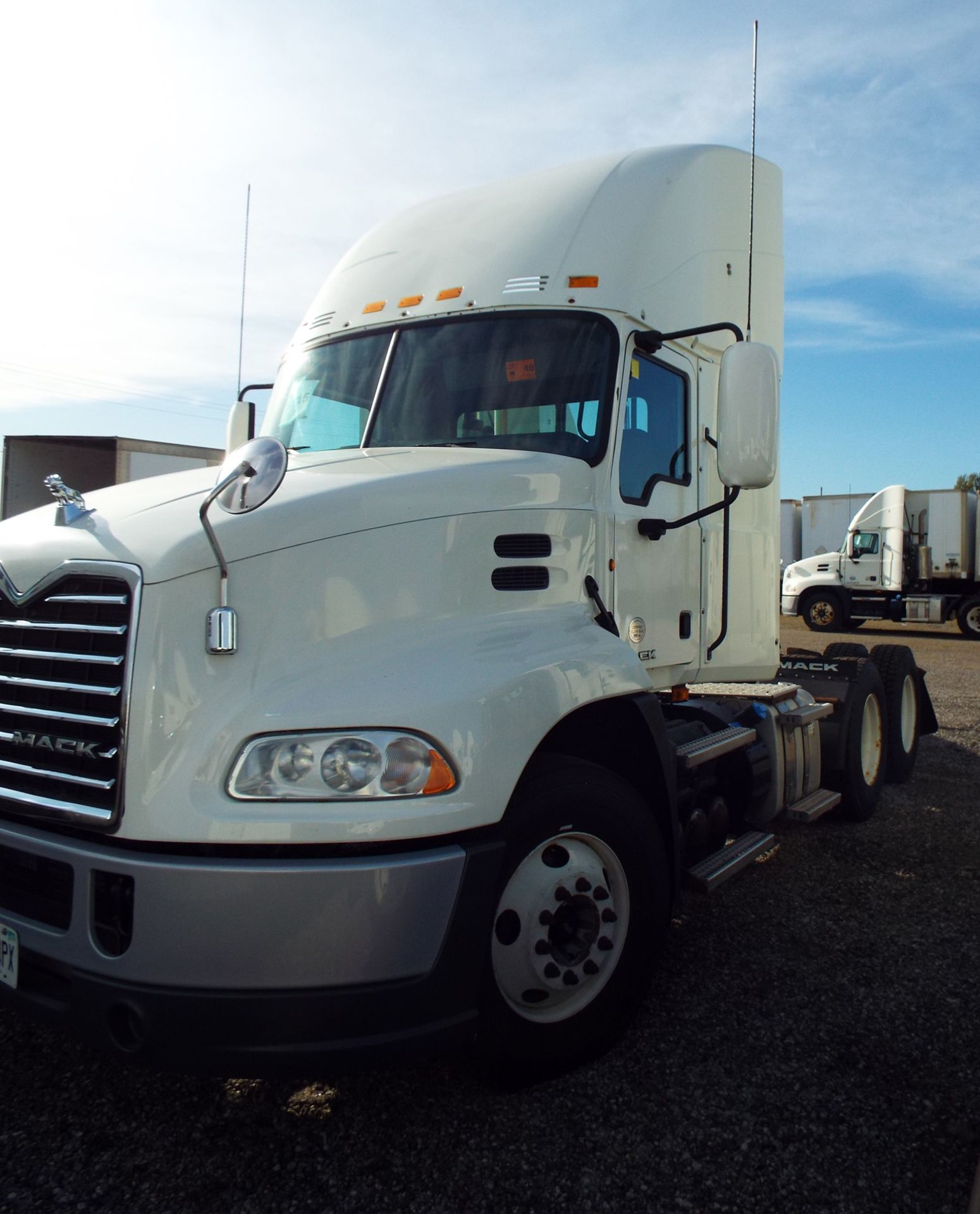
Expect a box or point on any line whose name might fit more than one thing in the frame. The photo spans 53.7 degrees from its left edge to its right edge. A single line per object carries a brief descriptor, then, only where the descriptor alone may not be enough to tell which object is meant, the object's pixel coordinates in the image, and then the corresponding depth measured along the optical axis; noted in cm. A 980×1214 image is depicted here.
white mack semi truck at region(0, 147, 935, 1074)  243
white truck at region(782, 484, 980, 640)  2231
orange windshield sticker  388
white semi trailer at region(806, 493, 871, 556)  2733
